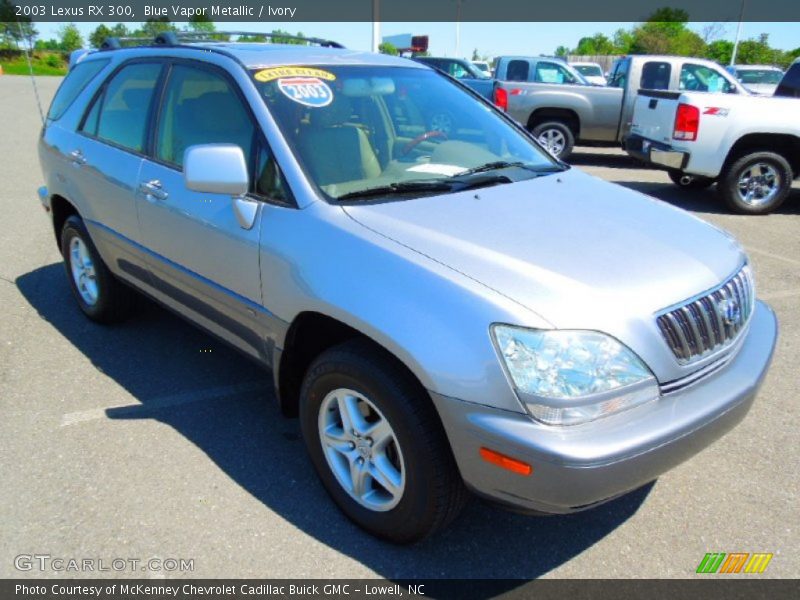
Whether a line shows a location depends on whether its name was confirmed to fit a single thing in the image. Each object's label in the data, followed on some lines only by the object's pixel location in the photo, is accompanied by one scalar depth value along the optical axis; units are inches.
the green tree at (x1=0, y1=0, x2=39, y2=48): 1985.0
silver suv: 79.4
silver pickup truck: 432.1
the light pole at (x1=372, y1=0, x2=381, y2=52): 640.4
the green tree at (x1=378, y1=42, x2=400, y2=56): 1979.9
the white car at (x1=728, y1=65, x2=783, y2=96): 661.3
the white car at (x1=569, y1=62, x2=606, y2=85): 872.6
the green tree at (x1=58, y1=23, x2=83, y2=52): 3156.3
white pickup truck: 300.5
